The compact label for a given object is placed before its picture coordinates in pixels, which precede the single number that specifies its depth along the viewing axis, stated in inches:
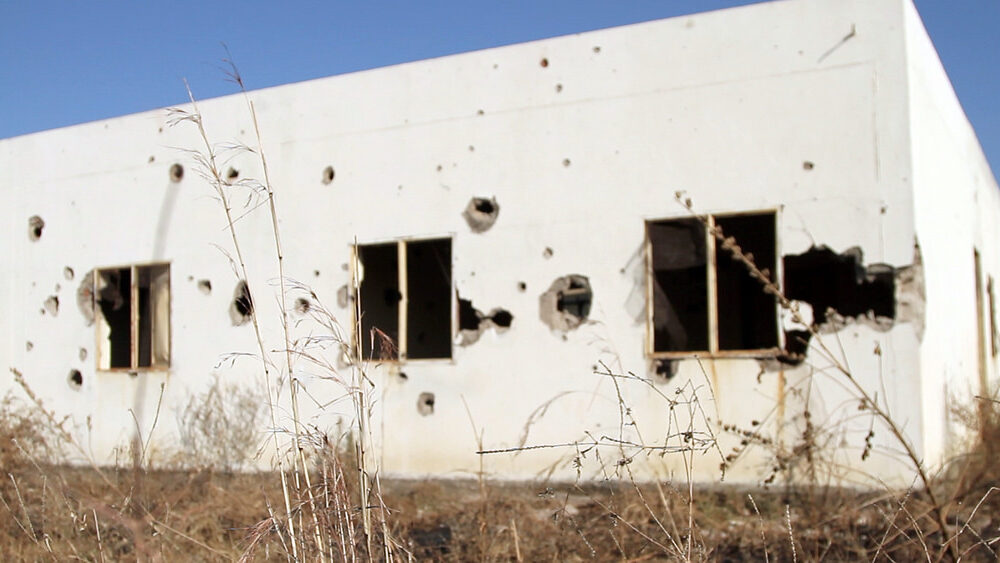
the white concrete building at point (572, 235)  232.5
